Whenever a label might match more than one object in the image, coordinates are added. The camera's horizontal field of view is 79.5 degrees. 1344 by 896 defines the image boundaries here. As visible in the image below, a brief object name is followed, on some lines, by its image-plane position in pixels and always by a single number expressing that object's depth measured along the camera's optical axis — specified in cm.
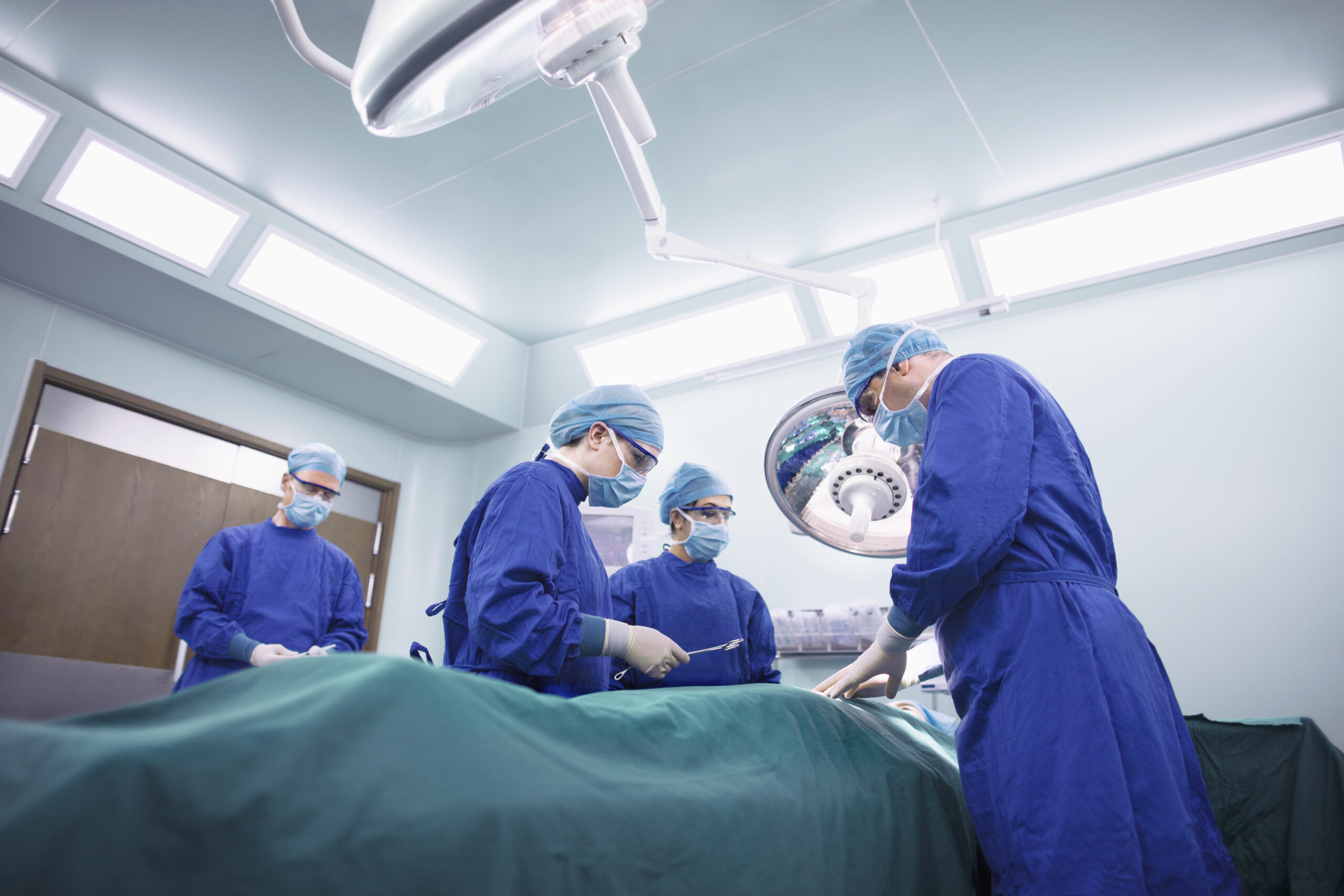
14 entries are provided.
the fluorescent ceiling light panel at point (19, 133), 294
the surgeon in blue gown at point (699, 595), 251
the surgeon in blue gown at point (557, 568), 143
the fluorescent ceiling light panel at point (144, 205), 310
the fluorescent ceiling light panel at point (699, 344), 406
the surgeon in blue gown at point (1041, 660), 110
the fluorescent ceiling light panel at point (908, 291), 366
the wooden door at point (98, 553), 325
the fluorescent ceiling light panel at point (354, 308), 369
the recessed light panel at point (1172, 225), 300
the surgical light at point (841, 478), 198
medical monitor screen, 400
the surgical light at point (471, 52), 124
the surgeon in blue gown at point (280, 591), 264
